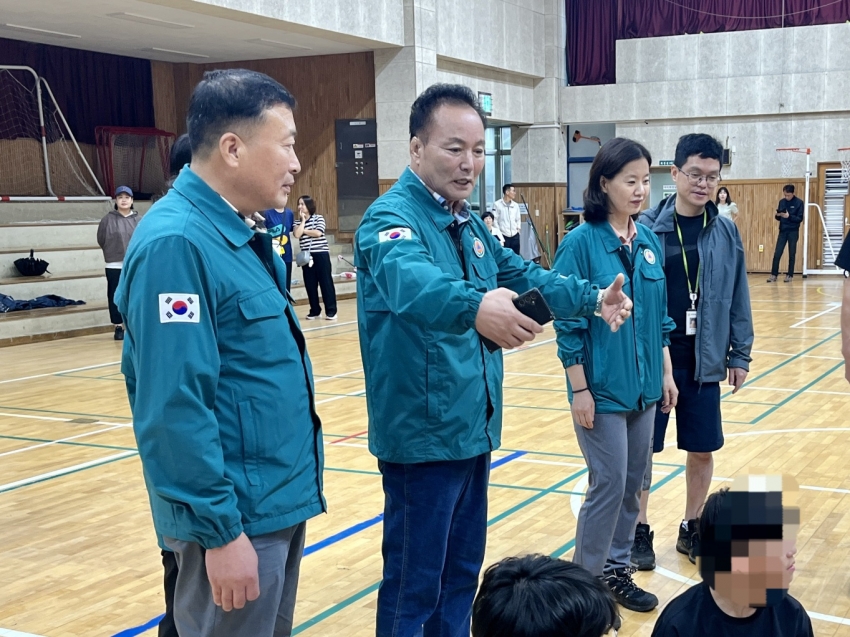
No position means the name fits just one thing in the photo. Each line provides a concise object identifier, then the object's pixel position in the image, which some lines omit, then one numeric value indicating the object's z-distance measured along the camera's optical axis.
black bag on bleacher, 12.97
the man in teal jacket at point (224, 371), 1.70
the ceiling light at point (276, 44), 15.20
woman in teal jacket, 3.07
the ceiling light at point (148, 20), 13.00
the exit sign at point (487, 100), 18.41
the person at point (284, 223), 10.40
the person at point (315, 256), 12.55
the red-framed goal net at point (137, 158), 16.81
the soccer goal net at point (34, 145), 15.59
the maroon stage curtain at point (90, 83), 15.81
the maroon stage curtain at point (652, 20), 18.30
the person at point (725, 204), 15.14
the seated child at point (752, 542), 1.53
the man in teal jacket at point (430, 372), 2.35
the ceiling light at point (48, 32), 13.71
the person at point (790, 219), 16.59
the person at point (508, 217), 16.45
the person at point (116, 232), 10.76
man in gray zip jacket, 3.70
